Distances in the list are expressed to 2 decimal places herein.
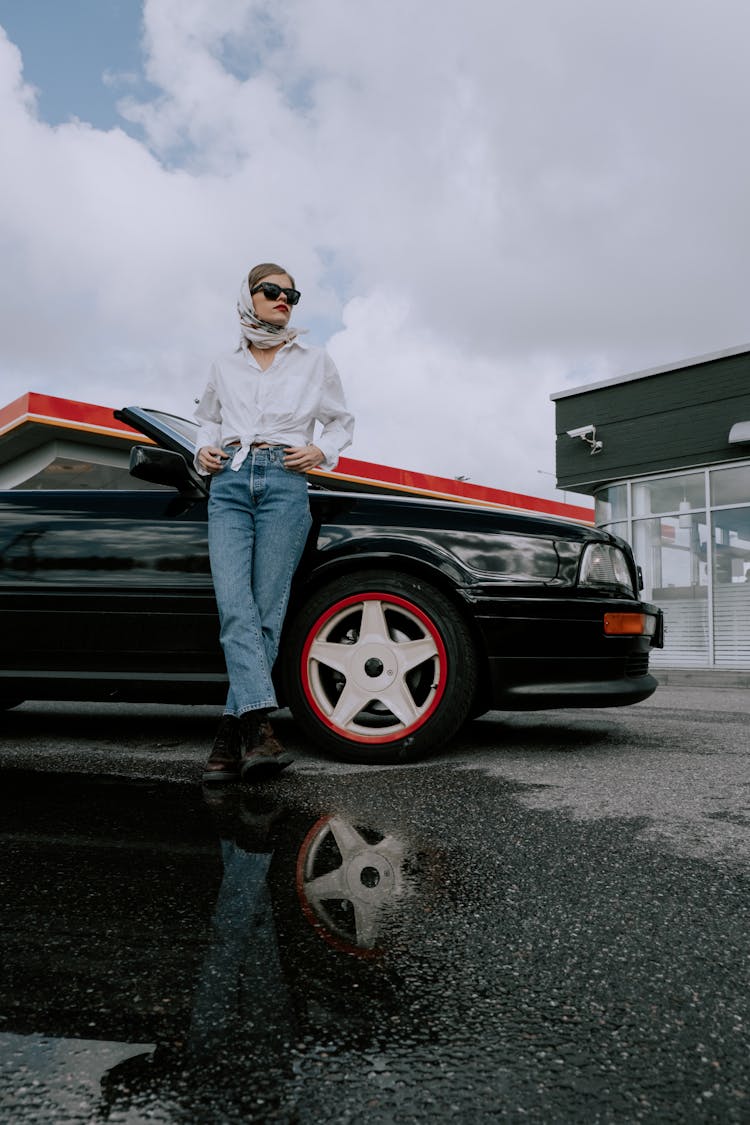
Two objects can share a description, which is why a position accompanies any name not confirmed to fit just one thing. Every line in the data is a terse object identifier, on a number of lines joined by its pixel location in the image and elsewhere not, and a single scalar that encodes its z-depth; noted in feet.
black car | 10.22
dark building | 43.37
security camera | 50.52
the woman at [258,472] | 9.53
